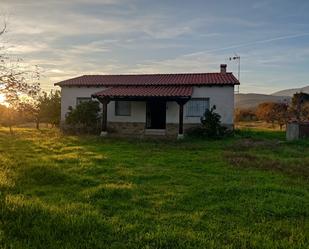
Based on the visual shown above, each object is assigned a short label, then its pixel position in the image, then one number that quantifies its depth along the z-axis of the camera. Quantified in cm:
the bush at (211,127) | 1400
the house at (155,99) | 1480
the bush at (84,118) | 1522
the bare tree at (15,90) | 586
